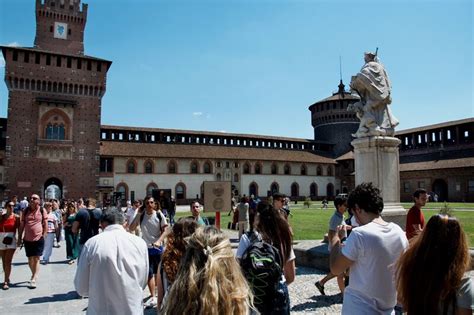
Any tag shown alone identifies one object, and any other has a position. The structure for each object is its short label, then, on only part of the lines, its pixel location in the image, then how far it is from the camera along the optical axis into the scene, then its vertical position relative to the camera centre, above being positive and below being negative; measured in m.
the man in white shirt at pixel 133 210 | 12.97 -0.92
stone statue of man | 8.44 +1.96
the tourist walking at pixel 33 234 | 7.95 -1.05
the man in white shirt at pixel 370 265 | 2.98 -0.64
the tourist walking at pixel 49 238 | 11.00 -1.56
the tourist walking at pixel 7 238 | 7.76 -1.11
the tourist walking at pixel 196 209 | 6.84 -0.44
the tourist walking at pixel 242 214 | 13.59 -1.06
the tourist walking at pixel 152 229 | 6.50 -0.80
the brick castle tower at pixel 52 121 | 39.12 +7.17
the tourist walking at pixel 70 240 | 11.09 -1.69
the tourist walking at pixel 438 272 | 2.22 -0.53
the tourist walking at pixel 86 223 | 8.74 -0.89
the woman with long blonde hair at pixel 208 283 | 1.69 -0.45
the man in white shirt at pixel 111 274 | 3.72 -0.91
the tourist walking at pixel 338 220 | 5.90 -0.54
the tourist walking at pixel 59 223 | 14.62 -1.60
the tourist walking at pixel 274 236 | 3.29 -0.45
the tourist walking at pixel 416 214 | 5.57 -0.42
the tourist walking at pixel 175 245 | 3.62 -0.59
